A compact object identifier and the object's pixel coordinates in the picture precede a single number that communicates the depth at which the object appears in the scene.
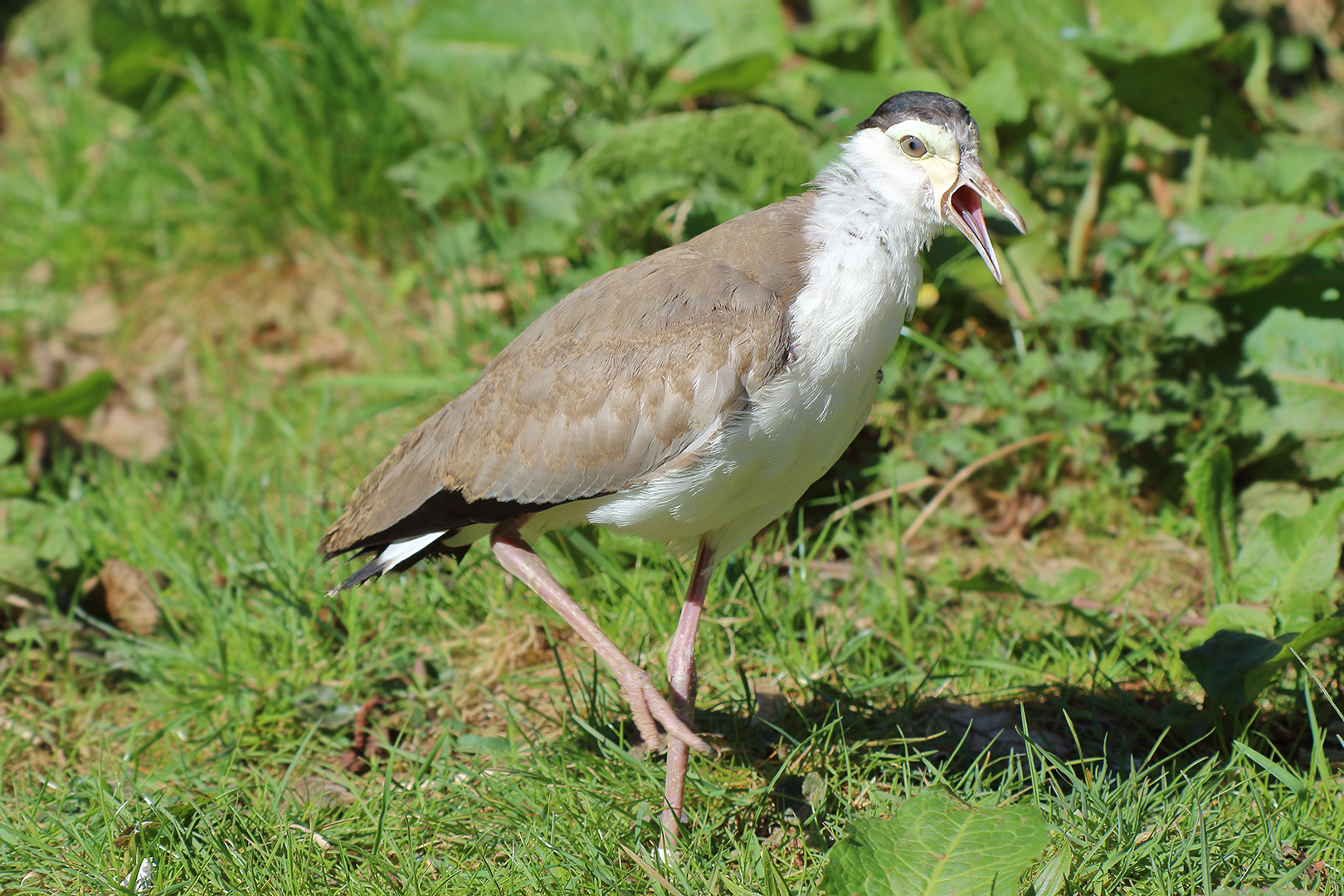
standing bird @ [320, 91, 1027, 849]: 5.18
